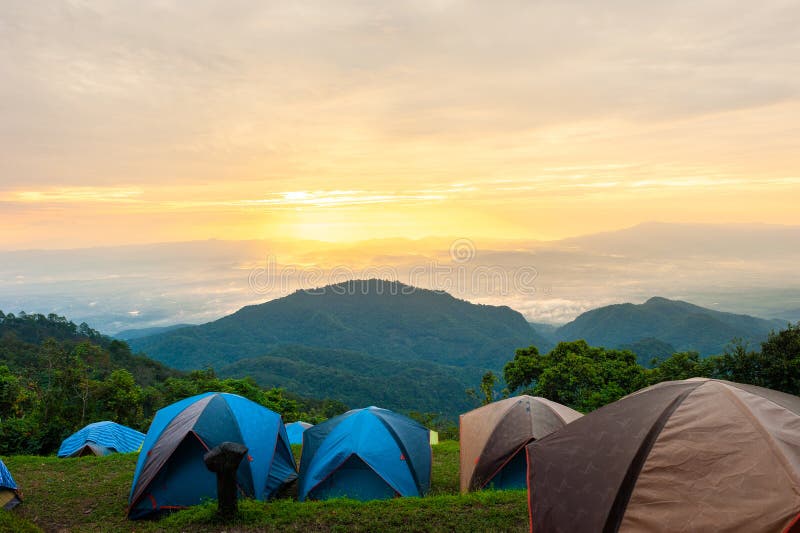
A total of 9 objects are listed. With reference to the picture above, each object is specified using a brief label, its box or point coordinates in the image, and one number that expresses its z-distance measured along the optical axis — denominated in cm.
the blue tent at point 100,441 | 1661
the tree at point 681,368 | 1942
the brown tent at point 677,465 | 399
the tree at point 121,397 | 2436
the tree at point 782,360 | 1650
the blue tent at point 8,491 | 848
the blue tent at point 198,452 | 876
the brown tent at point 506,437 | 952
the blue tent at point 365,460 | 933
